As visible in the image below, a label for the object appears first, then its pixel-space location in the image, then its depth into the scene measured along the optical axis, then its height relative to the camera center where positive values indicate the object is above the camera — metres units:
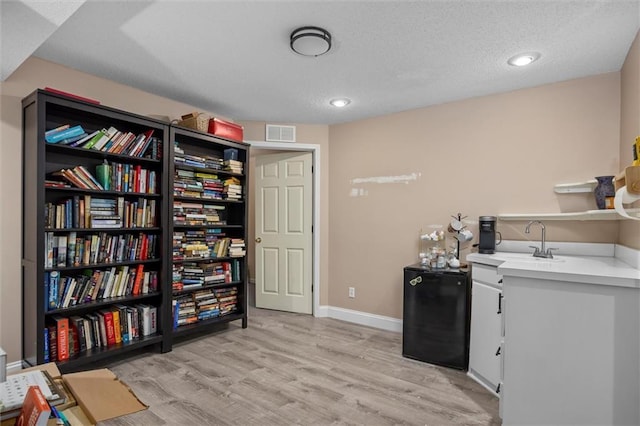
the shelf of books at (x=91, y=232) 2.43 -0.17
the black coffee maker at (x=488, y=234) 2.97 -0.18
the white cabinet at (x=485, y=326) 2.46 -0.86
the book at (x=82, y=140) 2.63 +0.57
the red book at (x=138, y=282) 3.05 -0.63
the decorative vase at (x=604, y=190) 2.54 +0.18
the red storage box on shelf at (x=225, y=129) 3.57 +0.90
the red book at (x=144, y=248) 3.09 -0.33
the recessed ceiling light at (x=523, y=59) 2.46 +1.15
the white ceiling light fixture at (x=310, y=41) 2.19 +1.14
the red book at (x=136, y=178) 3.01 +0.30
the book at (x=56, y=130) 2.47 +0.61
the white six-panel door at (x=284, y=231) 4.44 -0.26
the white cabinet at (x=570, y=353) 1.57 -0.69
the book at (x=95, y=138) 2.70 +0.59
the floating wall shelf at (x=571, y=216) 2.41 -0.02
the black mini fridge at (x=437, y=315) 2.83 -0.89
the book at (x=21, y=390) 0.81 -0.48
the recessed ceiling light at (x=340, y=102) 3.48 +1.15
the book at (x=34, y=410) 0.69 -0.42
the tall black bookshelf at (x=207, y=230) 3.36 -0.20
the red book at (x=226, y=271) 3.78 -0.66
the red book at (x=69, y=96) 2.43 +0.86
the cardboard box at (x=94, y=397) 0.95 -0.58
